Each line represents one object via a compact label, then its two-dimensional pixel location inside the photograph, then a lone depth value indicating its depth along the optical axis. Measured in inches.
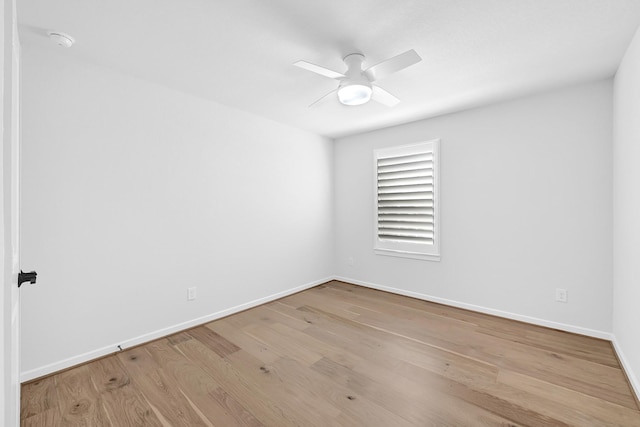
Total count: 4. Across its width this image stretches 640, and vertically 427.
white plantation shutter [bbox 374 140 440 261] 141.7
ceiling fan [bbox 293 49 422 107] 74.1
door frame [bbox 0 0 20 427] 30.1
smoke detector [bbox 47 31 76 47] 74.7
